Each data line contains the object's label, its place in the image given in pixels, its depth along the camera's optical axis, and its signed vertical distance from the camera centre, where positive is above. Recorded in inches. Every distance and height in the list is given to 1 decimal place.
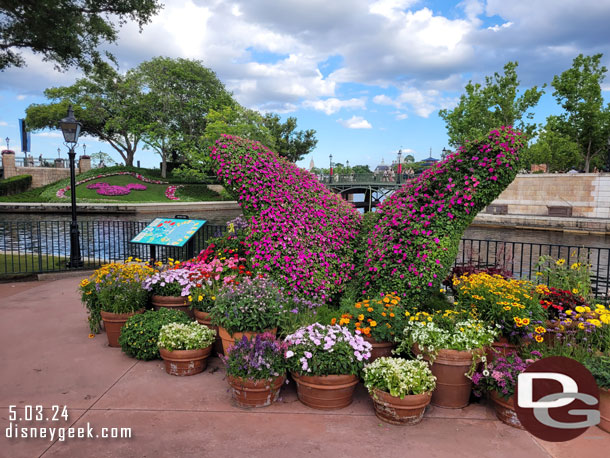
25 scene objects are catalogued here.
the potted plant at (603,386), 126.7 -57.1
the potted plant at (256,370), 142.3 -61.2
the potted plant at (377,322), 158.2 -49.6
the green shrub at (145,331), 182.4 -63.2
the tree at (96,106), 1781.5 +365.3
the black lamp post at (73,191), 395.5 -2.7
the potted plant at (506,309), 157.8 -44.3
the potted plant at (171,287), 210.2 -49.4
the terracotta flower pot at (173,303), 210.4 -56.8
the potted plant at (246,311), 160.7 -46.6
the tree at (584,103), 1318.9 +308.4
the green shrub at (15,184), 1564.0 +12.5
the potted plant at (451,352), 143.3 -54.4
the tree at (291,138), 2276.1 +309.2
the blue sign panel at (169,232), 291.1 -30.0
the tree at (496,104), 1478.8 +335.4
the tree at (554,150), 1456.7 +184.1
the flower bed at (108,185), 1552.4 +23.6
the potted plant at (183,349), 168.4 -64.4
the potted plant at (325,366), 141.9 -59.3
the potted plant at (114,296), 200.8 -53.1
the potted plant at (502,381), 133.4 -60.9
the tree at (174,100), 1752.0 +389.7
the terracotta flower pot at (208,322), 186.7 -60.1
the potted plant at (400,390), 131.6 -62.9
